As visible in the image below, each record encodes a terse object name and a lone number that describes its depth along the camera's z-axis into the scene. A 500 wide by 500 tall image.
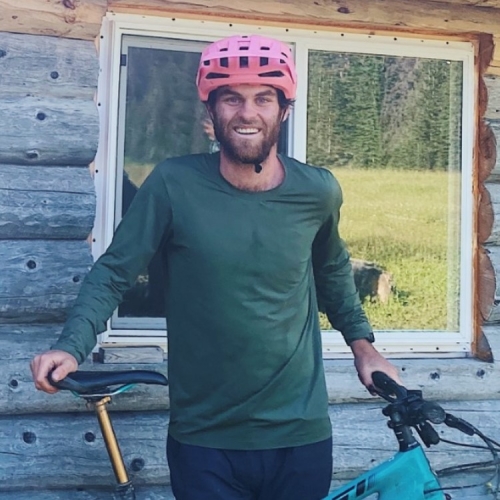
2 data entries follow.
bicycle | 2.13
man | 2.50
